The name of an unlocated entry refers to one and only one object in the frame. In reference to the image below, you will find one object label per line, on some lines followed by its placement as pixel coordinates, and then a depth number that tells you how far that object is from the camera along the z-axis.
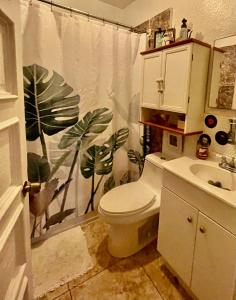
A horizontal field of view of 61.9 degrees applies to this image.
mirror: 1.25
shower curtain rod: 1.39
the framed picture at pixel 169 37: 1.43
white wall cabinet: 1.30
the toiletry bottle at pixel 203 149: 1.45
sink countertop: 0.95
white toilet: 1.44
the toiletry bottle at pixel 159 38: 1.53
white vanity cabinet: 0.97
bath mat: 1.37
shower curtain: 1.42
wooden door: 0.58
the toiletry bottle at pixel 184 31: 1.33
